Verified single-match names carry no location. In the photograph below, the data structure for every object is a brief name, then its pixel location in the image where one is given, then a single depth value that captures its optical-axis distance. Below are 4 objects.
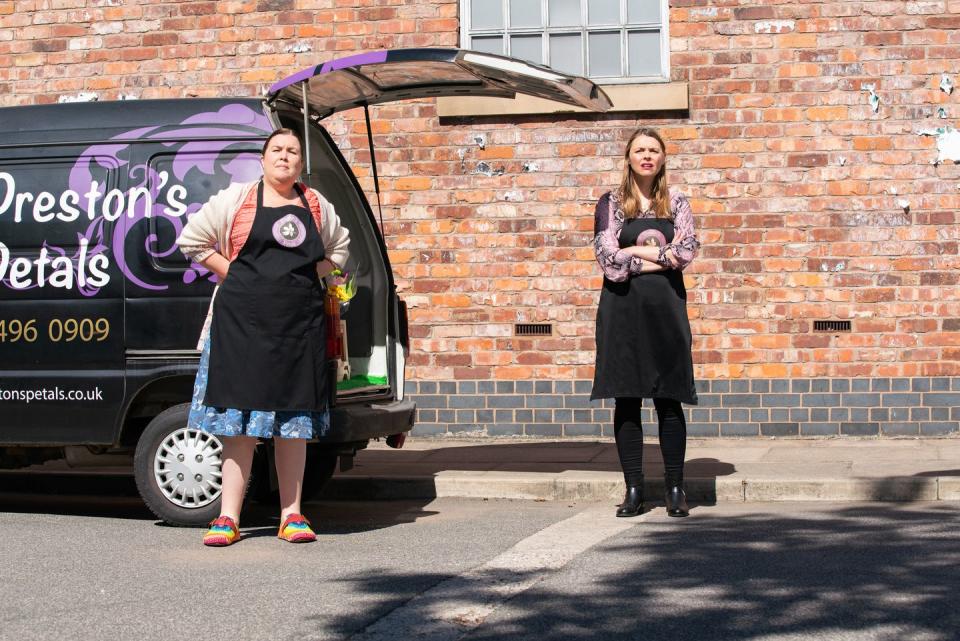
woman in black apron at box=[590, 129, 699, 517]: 7.54
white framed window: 11.12
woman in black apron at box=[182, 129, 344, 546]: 6.80
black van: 7.32
